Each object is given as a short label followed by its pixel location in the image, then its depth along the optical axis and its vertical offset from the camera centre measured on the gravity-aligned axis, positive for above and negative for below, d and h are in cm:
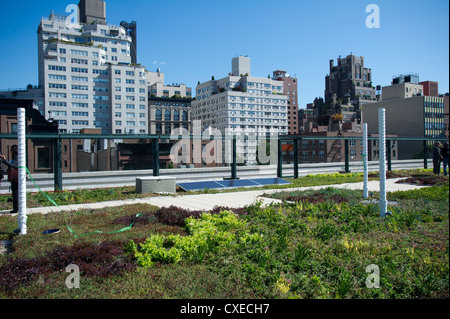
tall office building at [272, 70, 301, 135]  17638 +2616
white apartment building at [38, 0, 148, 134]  10306 +2174
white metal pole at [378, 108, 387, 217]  947 -27
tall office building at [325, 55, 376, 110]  17925 +3707
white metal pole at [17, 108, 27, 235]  813 -47
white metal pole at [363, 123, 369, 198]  1242 -25
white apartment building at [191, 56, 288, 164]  15188 +2199
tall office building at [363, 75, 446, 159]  8756 +886
